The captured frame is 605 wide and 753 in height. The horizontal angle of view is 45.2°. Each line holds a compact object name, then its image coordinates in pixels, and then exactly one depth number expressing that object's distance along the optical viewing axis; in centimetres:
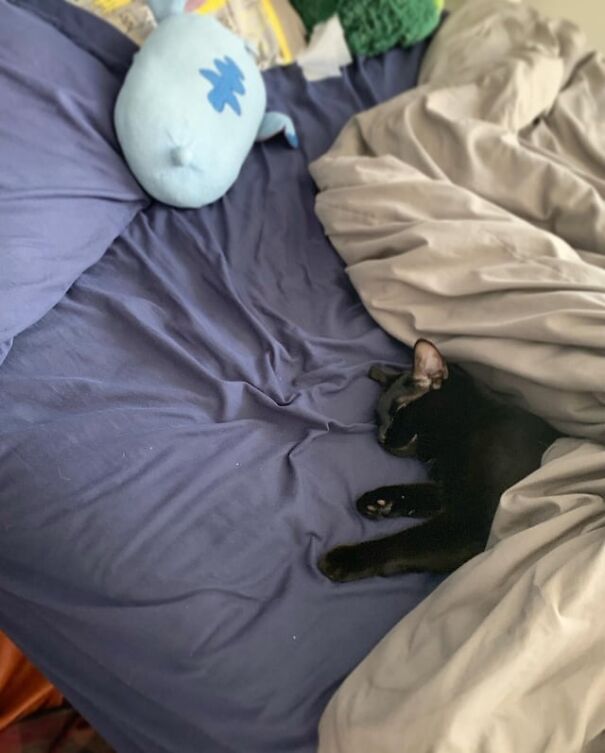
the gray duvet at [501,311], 64
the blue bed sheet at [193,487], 75
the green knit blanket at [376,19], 152
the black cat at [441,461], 83
